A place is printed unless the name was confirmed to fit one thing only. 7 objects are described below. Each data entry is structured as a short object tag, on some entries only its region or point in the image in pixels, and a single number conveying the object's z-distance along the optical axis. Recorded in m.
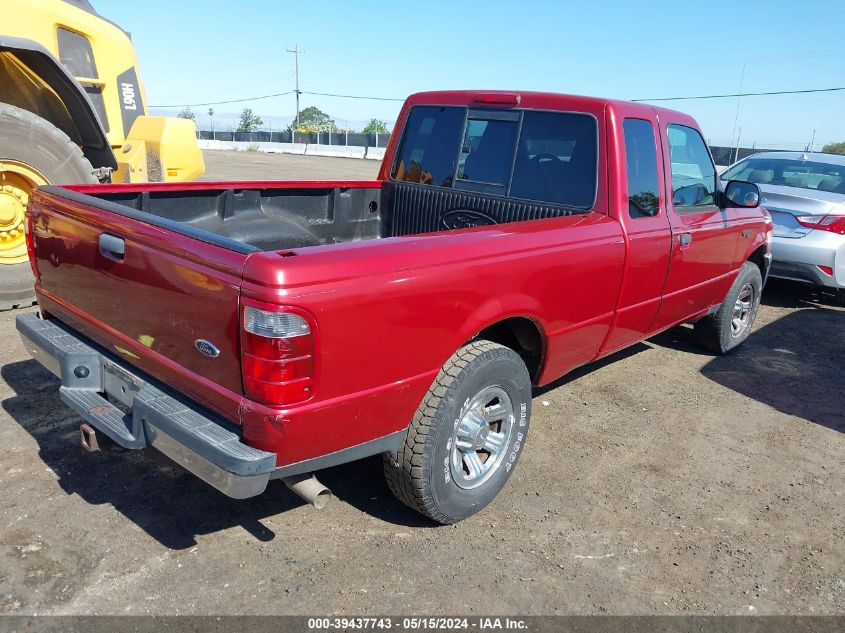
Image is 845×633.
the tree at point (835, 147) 40.15
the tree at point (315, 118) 92.99
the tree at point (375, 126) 76.85
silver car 6.85
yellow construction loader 5.26
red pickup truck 2.29
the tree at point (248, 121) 88.38
